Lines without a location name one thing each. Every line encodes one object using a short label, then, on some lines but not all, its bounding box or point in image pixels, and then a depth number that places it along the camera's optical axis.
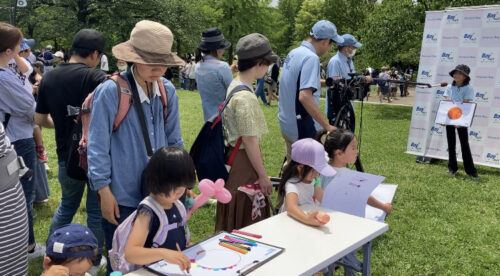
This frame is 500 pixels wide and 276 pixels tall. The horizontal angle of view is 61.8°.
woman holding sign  6.45
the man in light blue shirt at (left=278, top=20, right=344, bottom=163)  3.69
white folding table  1.77
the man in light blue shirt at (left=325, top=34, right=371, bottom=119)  5.41
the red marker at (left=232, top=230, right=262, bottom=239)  2.09
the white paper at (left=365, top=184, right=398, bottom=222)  3.24
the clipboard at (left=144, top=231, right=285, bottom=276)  1.68
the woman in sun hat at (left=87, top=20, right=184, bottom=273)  2.06
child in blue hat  1.70
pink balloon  2.01
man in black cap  2.80
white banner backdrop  7.01
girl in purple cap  2.60
